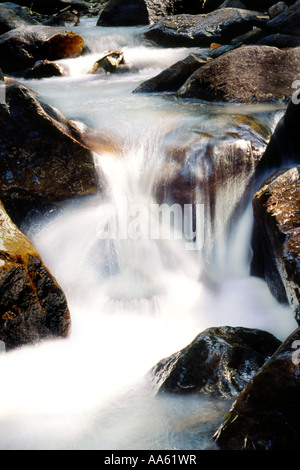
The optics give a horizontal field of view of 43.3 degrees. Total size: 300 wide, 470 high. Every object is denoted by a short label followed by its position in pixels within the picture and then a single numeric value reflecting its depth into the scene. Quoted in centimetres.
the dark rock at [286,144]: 485
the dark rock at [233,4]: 1312
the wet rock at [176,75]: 761
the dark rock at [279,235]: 310
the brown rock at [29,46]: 957
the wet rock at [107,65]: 977
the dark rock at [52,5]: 1667
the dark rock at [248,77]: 663
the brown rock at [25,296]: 322
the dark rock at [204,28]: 1083
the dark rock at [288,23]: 886
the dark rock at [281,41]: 802
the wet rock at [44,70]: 921
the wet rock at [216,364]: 268
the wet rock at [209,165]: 462
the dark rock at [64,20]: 1402
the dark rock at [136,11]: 1335
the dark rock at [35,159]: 422
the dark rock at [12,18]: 1127
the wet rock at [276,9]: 1122
